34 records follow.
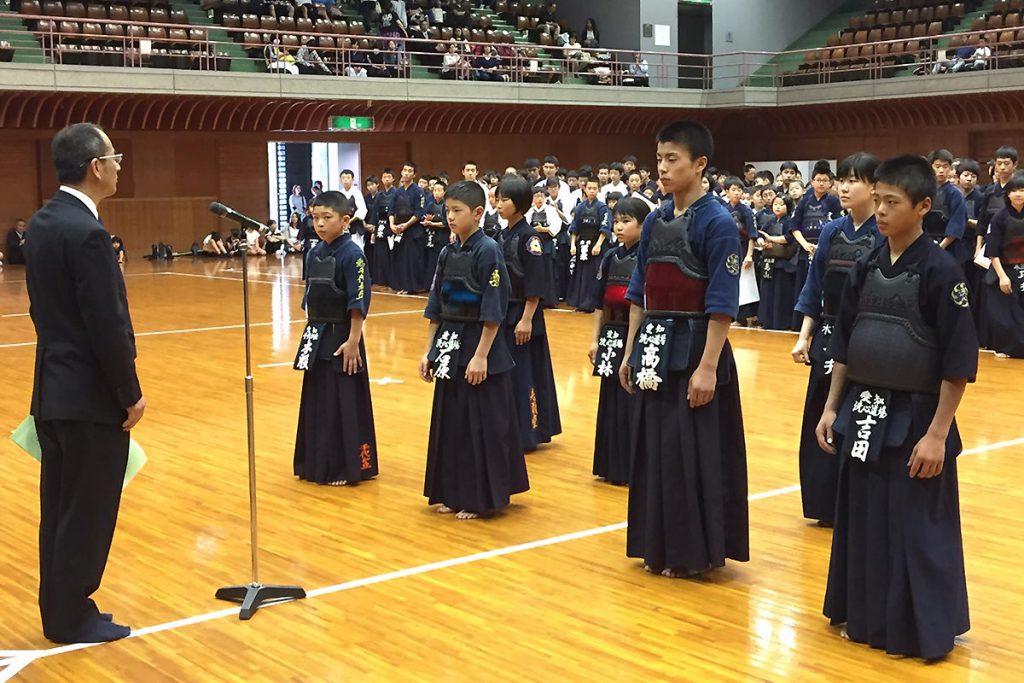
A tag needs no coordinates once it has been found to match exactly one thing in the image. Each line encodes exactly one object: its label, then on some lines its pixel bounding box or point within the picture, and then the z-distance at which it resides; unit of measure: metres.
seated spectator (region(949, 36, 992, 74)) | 24.45
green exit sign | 26.44
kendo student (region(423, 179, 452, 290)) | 17.56
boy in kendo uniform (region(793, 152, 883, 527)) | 6.35
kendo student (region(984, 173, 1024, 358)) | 11.64
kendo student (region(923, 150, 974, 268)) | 11.73
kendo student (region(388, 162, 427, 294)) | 18.48
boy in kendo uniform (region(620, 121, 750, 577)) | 5.47
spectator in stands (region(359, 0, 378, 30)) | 27.56
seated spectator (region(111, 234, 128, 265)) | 24.27
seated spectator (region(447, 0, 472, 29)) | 29.30
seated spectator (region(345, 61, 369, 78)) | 25.02
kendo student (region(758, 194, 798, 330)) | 14.50
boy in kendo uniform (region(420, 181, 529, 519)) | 6.65
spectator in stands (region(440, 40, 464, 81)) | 26.43
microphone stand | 5.17
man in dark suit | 4.72
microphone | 5.12
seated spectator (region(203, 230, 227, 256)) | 27.41
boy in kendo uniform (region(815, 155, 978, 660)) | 4.51
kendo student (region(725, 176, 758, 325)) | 14.19
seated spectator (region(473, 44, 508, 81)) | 27.00
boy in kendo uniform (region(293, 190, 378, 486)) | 7.51
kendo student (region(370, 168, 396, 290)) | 19.16
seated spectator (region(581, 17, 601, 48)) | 31.05
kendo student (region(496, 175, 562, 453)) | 8.01
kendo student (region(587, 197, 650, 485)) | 7.39
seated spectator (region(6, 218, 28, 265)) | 24.98
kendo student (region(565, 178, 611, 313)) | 15.59
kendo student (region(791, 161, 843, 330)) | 12.71
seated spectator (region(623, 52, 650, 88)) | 29.36
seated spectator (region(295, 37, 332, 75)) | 24.61
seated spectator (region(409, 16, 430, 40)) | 27.61
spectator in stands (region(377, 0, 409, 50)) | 26.94
